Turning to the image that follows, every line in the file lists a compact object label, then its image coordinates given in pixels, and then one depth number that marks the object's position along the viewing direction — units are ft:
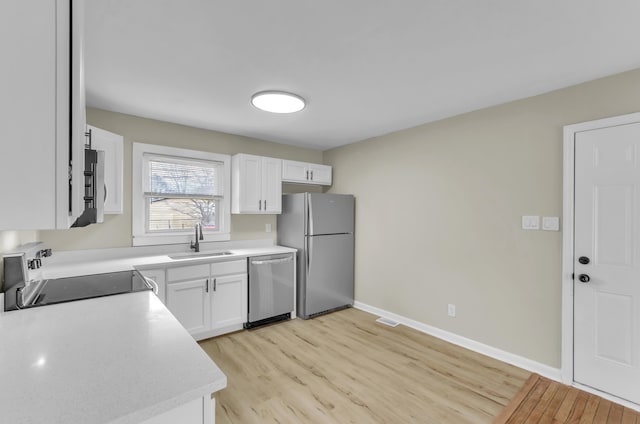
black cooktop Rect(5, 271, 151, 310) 5.24
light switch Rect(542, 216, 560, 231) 7.75
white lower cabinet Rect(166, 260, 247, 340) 9.27
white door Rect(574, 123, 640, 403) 6.69
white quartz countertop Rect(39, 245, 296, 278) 7.72
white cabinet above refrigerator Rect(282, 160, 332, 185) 13.08
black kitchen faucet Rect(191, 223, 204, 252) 11.02
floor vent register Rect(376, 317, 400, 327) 11.43
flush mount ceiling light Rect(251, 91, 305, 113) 8.02
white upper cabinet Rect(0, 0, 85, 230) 1.91
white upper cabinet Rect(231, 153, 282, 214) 11.80
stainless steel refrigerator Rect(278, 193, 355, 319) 12.12
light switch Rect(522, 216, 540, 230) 8.12
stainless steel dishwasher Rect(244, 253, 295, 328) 10.89
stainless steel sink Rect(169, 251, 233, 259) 10.18
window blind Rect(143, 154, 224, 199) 10.57
